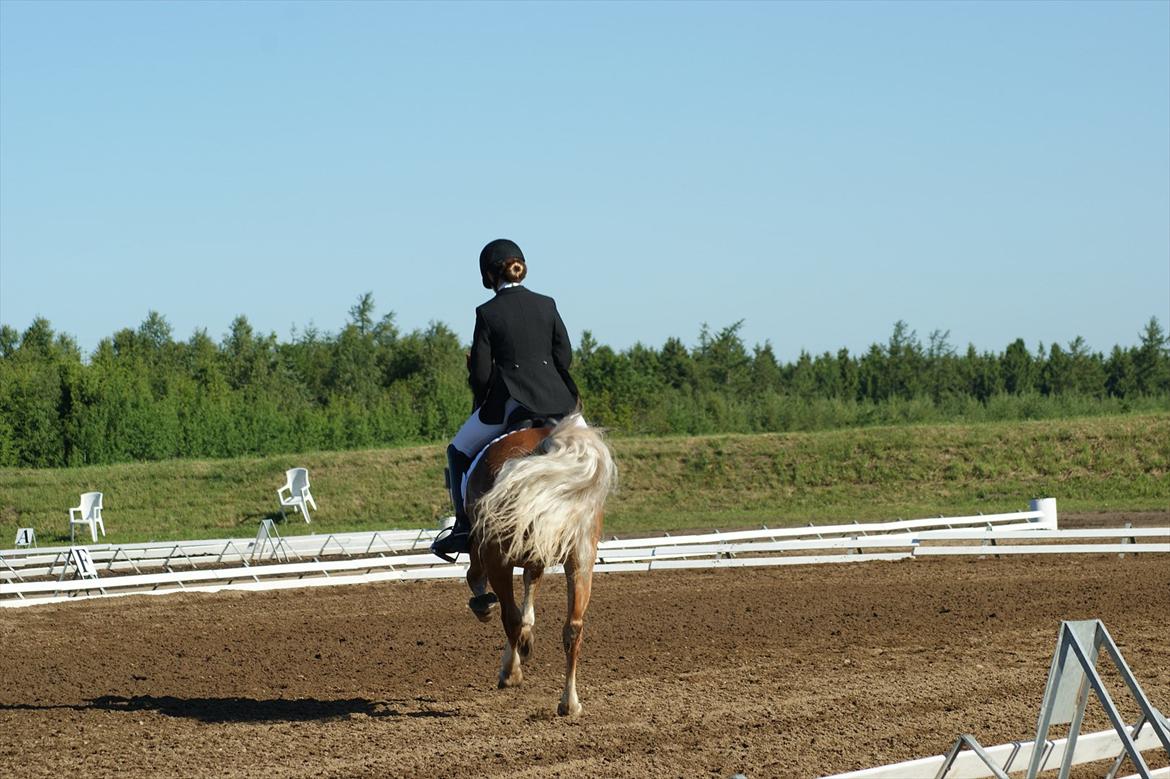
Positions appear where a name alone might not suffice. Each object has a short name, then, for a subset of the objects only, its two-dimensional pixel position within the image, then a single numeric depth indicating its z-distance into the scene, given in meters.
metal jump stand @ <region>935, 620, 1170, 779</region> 10.28
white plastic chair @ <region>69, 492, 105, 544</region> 64.12
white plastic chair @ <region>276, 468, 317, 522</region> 68.81
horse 15.18
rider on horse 16.30
